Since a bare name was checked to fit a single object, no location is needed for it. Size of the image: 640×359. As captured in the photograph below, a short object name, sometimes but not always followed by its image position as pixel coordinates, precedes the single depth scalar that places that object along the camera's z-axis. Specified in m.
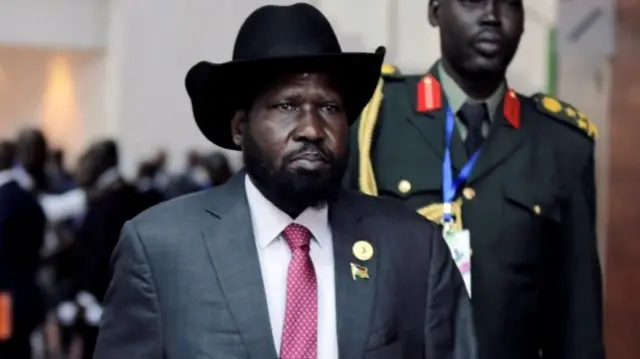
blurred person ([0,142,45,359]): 8.48
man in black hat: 3.18
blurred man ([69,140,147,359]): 9.04
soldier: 4.35
